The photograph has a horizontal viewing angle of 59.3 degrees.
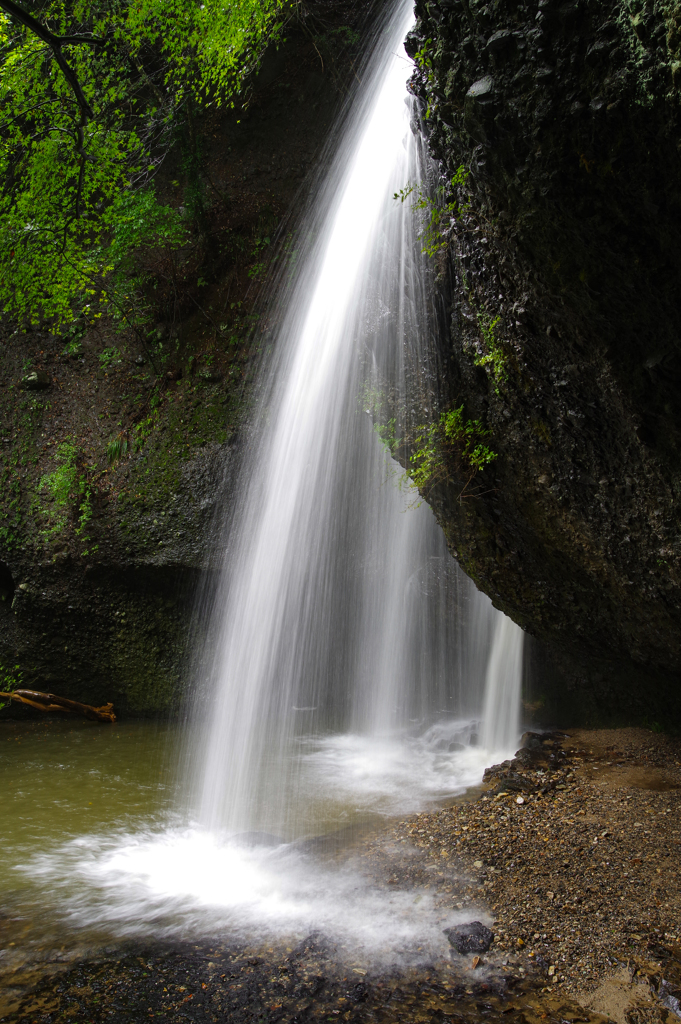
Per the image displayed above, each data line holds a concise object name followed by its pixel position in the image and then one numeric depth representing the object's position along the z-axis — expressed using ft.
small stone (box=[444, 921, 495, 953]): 10.71
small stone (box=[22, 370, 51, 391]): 32.73
